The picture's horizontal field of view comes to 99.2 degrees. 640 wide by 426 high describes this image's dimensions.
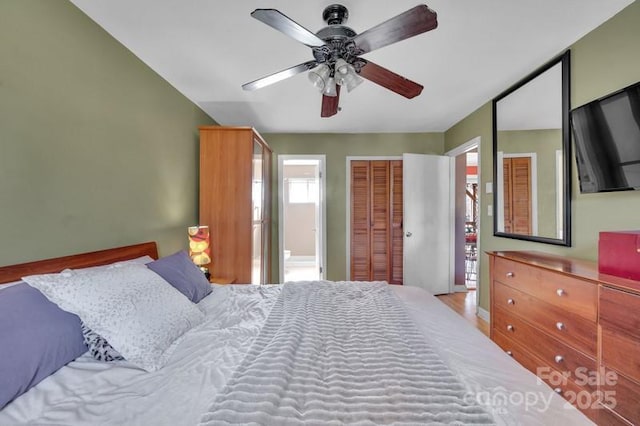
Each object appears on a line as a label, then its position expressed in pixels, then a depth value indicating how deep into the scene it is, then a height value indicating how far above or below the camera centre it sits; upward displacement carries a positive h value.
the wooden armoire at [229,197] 2.92 +0.17
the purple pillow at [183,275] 1.65 -0.40
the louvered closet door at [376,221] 4.21 -0.12
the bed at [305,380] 0.75 -0.54
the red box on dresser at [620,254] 1.27 -0.20
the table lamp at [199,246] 2.60 -0.32
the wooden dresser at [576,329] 1.22 -0.65
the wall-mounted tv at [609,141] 1.50 +0.43
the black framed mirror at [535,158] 2.06 +0.48
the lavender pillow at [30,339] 0.84 -0.44
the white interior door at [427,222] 3.93 -0.13
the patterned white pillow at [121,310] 1.04 -0.39
